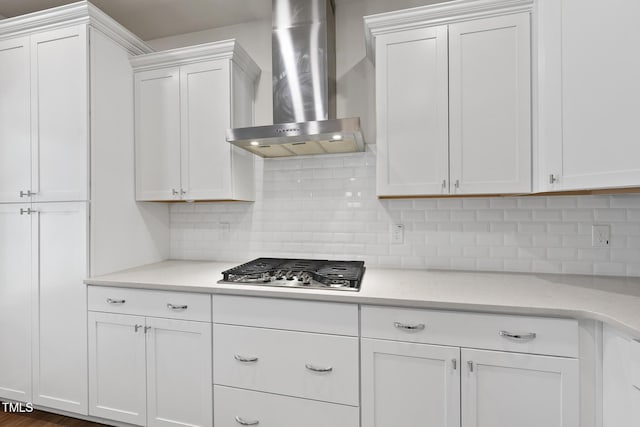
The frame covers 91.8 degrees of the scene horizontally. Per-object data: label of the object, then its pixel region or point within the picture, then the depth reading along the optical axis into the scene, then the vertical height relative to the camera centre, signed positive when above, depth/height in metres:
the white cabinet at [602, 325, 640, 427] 1.05 -0.61
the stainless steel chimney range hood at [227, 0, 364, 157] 1.99 +0.95
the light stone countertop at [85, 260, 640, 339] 1.26 -0.39
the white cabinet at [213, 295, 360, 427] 1.52 -0.77
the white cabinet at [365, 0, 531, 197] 1.65 +0.64
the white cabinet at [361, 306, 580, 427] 1.27 -0.71
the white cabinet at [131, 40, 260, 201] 2.13 +0.66
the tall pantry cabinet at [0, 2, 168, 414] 1.94 +0.16
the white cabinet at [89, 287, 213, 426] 1.74 -0.89
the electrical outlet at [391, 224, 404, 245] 2.14 -0.15
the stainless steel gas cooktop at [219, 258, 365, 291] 1.62 -0.35
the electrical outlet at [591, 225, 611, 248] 1.79 -0.14
